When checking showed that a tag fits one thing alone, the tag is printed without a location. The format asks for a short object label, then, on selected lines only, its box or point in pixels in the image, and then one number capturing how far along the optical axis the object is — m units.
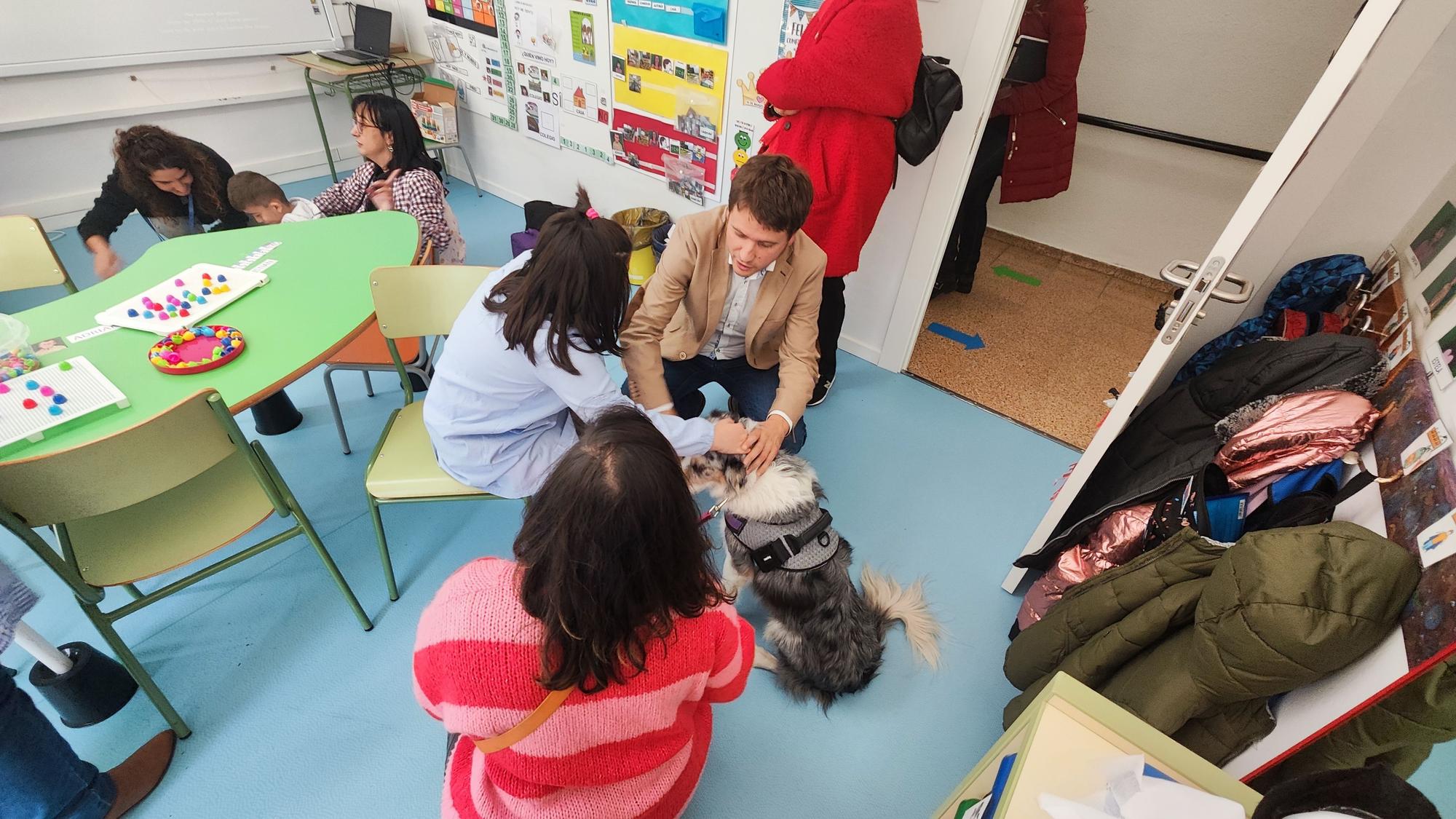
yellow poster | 2.80
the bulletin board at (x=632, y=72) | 2.66
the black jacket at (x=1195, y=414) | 1.39
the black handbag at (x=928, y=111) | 2.05
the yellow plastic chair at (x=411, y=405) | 1.62
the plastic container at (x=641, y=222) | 3.19
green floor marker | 3.83
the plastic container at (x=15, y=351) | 1.43
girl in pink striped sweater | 0.76
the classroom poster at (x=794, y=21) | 2.35
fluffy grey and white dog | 1.49
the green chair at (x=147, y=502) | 1.15
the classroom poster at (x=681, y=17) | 2.64
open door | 1.01
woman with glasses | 2.43
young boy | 2.47
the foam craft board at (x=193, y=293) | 1.62
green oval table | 1.43
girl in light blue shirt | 1.27
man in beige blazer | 1.57
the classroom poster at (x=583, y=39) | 3.12
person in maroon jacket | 2.80
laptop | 3.99
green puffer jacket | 0.91
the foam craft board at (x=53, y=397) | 1.28
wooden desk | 3.85
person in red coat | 1.88
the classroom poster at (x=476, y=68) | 3.73
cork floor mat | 2.86
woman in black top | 2.29
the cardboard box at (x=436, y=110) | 3.98
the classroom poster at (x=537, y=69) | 3.34
